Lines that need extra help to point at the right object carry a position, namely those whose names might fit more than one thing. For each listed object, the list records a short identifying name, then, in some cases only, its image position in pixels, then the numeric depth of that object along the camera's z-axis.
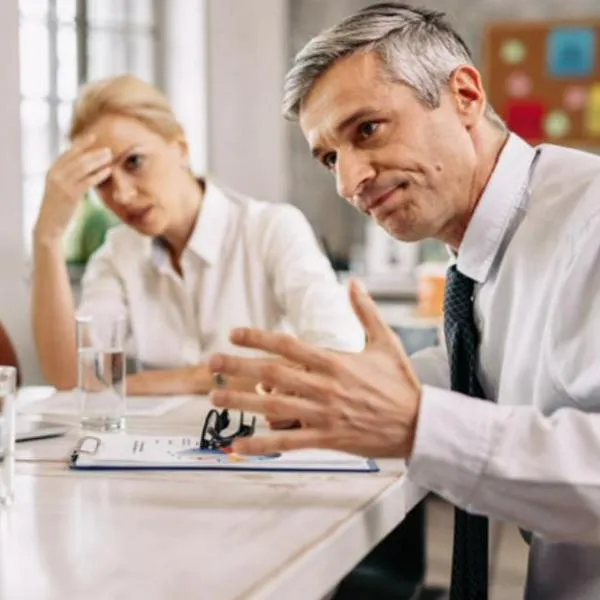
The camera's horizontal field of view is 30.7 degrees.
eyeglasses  1.40
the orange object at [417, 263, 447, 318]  3.59
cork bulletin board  4.87
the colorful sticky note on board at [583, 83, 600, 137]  4.88
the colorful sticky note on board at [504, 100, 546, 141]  4.95
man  1.01
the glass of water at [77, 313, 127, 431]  1.58
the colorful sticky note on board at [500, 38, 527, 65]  4.90
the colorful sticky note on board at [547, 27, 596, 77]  4.84
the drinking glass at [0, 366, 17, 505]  1.17
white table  0.90
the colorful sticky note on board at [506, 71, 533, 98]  4.95
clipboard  1.29
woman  2.30
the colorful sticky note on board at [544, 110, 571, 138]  4.93
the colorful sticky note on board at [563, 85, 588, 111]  4.90
